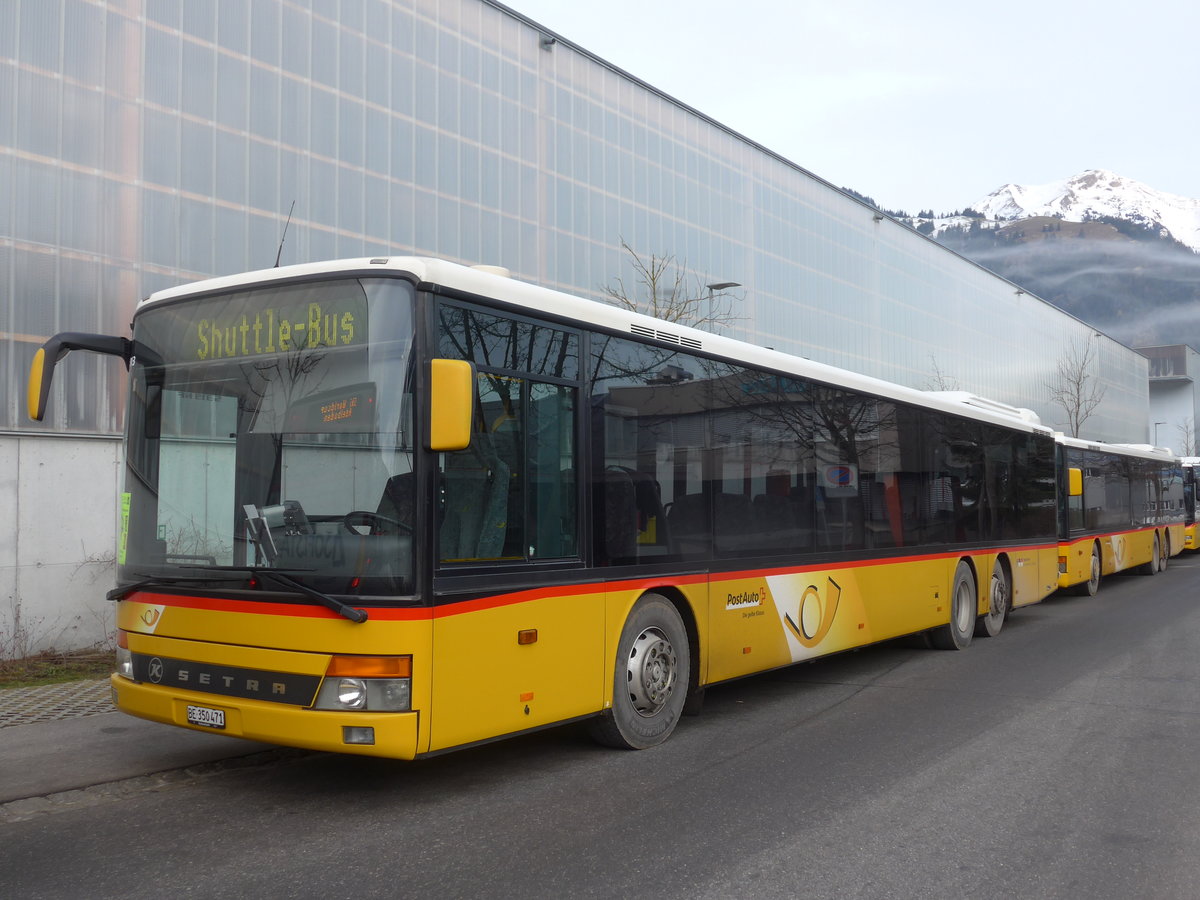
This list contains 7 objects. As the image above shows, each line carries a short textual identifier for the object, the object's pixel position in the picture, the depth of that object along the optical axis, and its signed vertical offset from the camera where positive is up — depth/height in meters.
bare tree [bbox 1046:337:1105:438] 54.94 +6.47
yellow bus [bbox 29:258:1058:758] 5.54 -0.02
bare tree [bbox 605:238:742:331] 23.20 +4.85
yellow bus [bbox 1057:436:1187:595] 19.44 -0.03
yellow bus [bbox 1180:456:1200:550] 31.88 +0.17
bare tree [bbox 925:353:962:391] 40.44 +4.70
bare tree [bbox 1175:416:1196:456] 92.50 +6.40
